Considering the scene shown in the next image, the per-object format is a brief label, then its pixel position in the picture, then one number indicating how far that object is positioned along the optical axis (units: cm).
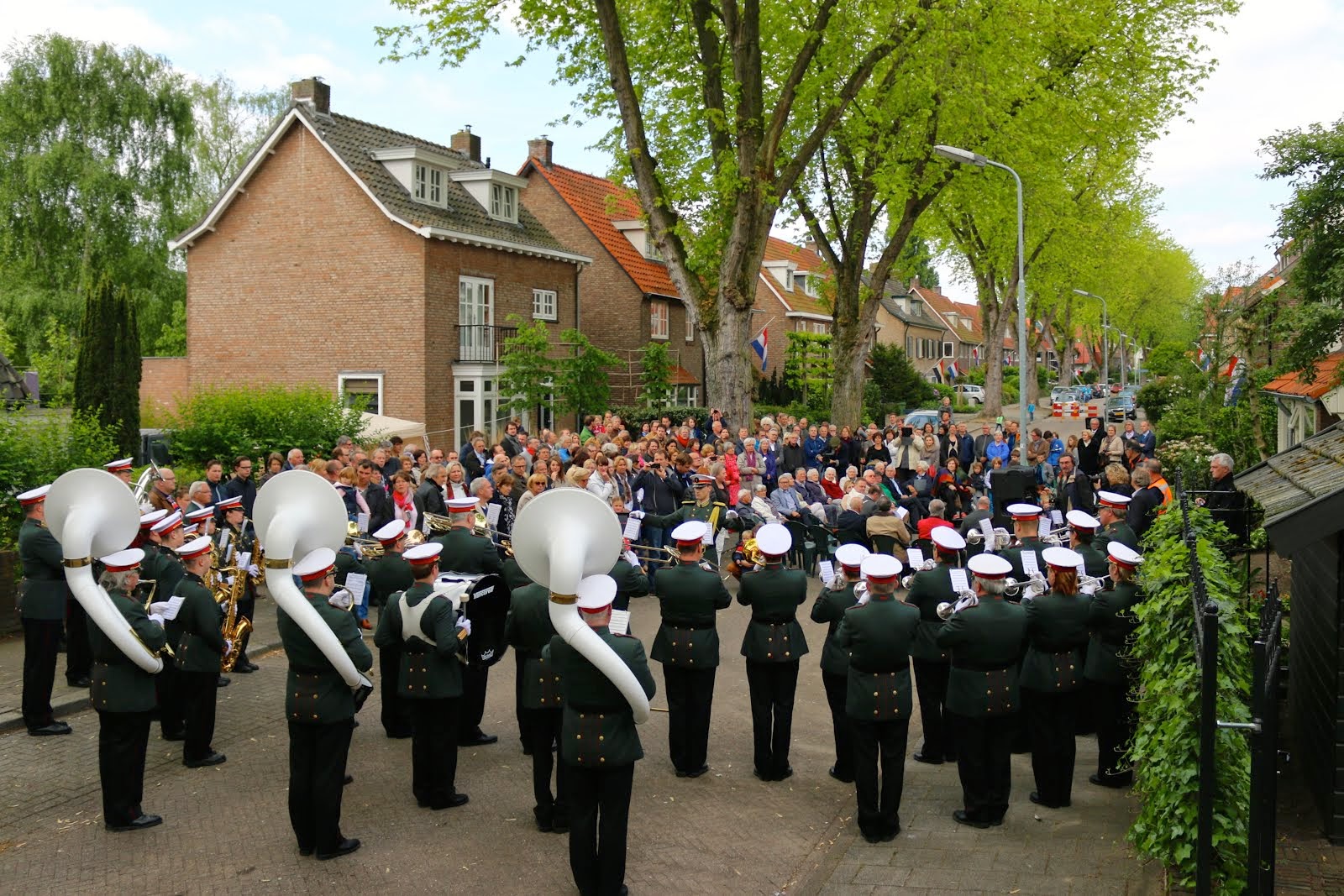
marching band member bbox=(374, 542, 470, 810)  766
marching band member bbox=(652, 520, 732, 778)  851
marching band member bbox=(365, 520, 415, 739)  876
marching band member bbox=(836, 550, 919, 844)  743
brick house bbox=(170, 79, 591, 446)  2786
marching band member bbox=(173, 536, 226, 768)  831
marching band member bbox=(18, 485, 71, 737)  941
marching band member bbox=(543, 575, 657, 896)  633
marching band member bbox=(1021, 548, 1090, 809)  795
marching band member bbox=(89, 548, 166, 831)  740
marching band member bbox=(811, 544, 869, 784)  839
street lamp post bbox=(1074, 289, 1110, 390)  6244
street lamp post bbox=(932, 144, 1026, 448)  2225
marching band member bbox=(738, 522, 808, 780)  853
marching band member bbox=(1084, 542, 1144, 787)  816
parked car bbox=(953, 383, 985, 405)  6338
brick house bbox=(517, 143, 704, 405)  3666
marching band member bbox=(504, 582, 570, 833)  756
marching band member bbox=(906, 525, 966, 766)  862
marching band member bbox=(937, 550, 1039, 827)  762
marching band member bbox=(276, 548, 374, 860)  703
